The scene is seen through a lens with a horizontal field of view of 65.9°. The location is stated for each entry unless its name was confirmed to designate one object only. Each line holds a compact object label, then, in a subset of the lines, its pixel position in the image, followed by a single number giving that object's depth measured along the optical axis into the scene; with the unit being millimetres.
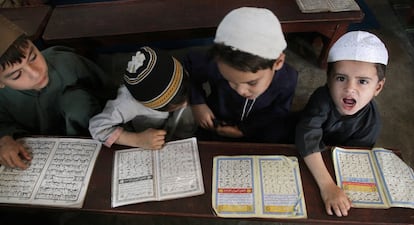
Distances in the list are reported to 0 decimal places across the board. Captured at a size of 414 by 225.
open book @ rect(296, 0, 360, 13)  1698
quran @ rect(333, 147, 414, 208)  951
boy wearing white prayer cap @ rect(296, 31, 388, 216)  969
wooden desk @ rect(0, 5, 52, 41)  1683
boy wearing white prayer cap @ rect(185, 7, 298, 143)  894
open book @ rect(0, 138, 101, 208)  1019
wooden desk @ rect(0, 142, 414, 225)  924
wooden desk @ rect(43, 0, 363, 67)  1669
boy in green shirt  1068
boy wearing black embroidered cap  1011
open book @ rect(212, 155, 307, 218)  954
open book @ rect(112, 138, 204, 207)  1007
